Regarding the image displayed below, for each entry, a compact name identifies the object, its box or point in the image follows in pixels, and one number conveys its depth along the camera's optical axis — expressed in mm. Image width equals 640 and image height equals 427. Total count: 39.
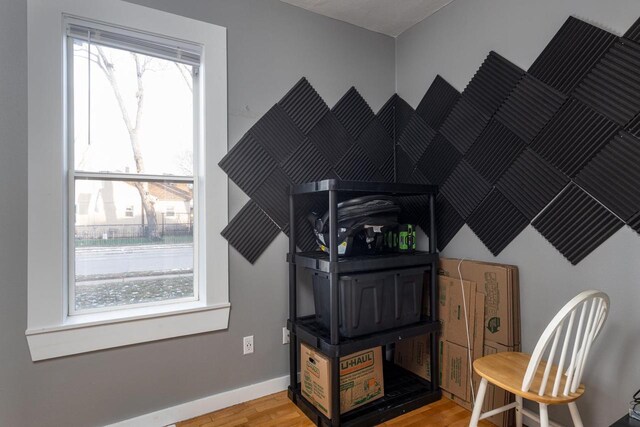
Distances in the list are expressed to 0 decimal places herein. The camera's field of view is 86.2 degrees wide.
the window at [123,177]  1636
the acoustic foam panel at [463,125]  2080
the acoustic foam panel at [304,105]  2275
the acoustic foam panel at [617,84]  1473
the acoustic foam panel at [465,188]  2080
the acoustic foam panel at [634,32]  1460
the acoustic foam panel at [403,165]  2578
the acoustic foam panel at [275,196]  2184
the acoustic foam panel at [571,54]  1583
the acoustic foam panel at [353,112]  2469
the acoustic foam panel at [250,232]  2090
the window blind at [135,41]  1730
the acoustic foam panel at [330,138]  2365
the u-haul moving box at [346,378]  1858
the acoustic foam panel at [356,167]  2467
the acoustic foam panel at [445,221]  2240
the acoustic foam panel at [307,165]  2275
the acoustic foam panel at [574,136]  1578
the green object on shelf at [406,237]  2191
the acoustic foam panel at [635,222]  1462
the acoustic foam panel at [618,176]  1475
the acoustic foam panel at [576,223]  1572
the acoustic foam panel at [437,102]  2268
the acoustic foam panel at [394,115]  2640
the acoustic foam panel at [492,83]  1920
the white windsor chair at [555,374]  1279
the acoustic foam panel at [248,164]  2086
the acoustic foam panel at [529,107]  1744
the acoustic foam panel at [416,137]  2434
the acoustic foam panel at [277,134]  2186
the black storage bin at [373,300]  1843
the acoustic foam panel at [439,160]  2254
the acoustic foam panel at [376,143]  2564
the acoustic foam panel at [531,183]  1739
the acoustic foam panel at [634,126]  1466
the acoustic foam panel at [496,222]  1905
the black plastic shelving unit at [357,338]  1784
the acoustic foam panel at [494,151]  1912
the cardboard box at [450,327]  1963
